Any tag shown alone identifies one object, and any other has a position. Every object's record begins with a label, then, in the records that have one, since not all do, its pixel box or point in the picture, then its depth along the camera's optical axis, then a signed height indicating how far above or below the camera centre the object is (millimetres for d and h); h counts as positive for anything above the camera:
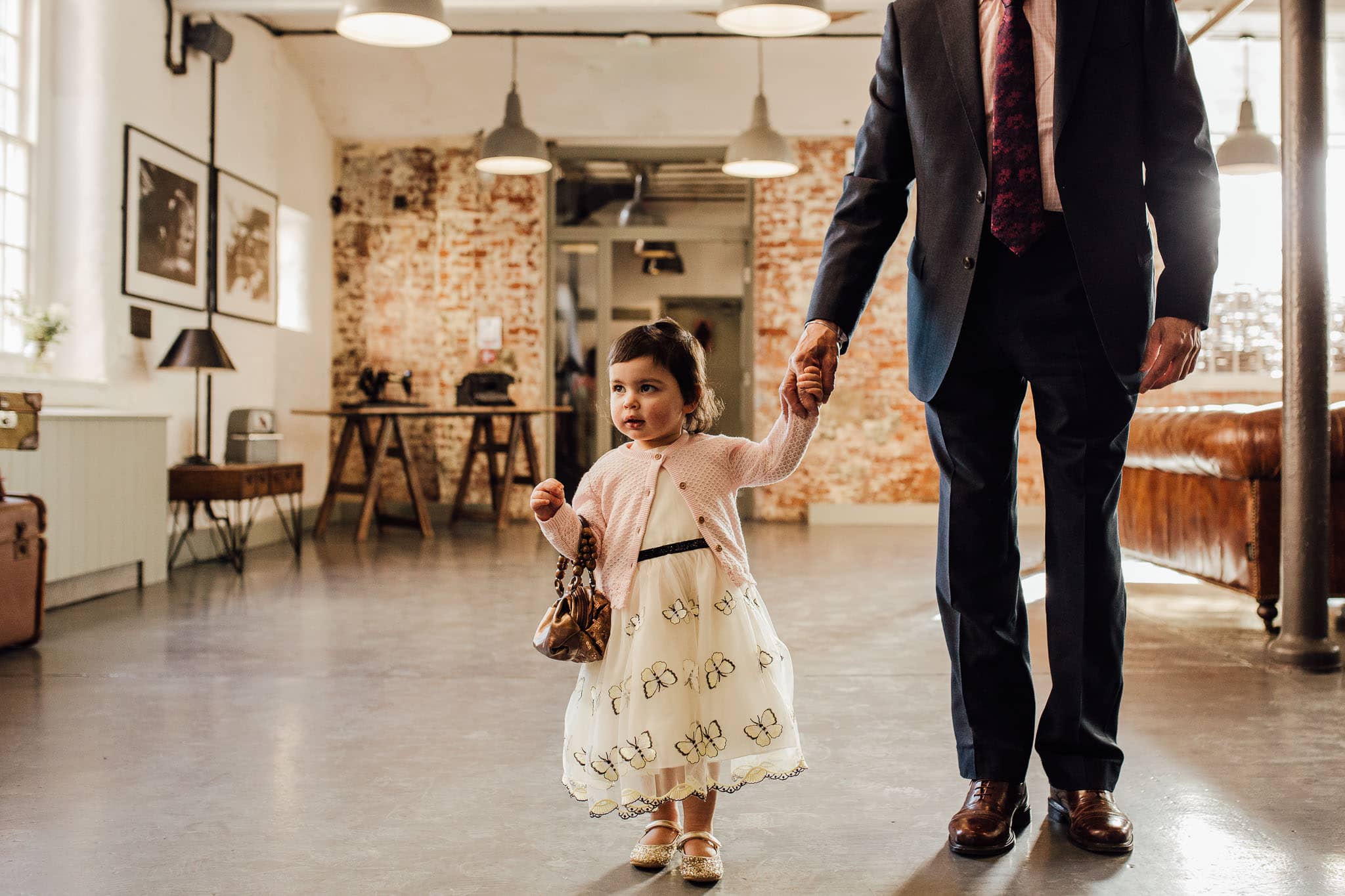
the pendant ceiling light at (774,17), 4359 +1787
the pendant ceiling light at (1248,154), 6777 +1865
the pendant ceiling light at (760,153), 6695 +1845
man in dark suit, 1700 +249
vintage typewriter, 8016 +413
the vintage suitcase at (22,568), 3445 -420
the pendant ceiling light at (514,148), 6449 +1801
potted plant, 4707 +504
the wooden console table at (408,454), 7270 -75
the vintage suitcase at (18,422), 3488 +65
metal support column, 3160 +252
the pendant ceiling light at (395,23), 4246 +1748
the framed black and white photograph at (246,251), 6695 +1257
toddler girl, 1678 -293
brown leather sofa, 3475 -172
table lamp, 5621 +478
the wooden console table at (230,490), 5430 -250
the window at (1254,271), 8836 +1475
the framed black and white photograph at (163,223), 5605 +1230
